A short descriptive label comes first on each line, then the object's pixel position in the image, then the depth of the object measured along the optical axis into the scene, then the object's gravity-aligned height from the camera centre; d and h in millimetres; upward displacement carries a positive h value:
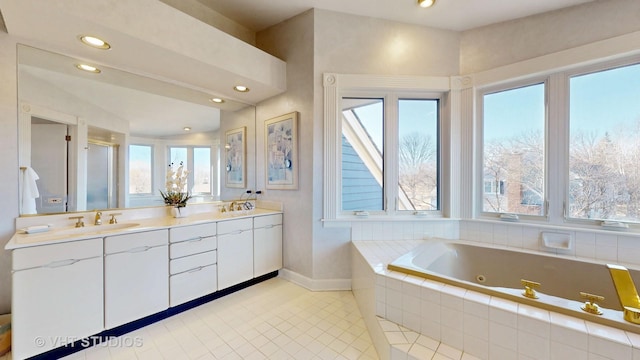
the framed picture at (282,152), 2615 +314
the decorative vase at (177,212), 2316 -326
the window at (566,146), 1904 +298
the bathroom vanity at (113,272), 1379 -674
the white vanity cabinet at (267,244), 2527 -719
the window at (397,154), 2588 +276
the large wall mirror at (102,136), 1756 +381
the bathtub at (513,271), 1335 -724
